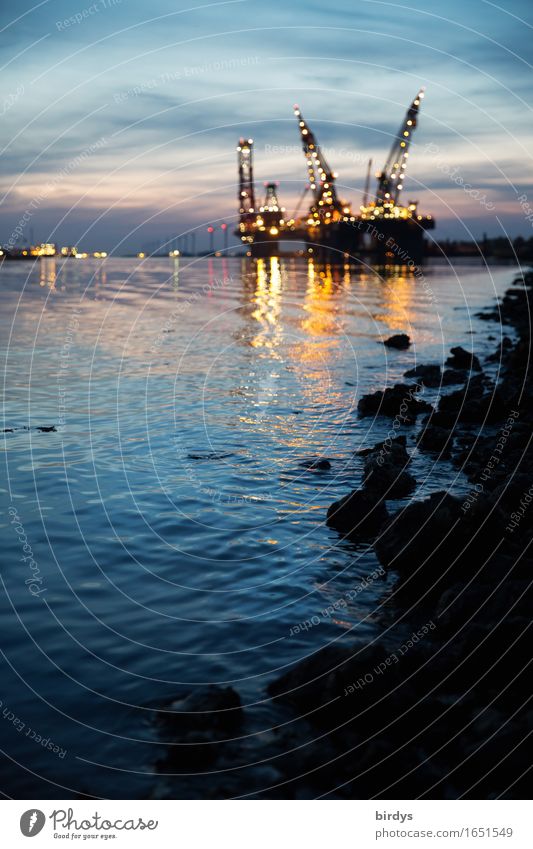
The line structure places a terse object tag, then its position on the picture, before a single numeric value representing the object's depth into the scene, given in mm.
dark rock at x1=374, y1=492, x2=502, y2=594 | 10180
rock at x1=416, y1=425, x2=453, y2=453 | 17641
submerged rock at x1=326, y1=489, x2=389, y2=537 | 12422
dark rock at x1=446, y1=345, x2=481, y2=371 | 31228
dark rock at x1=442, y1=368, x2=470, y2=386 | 28375
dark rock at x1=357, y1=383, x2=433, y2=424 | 22192
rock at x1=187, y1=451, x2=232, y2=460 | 17203
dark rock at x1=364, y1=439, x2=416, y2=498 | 13789
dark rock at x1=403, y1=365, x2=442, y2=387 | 28662
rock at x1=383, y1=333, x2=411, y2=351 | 39781
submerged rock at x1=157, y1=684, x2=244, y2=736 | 7316
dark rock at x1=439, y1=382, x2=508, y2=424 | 20234
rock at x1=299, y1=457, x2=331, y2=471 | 16334
